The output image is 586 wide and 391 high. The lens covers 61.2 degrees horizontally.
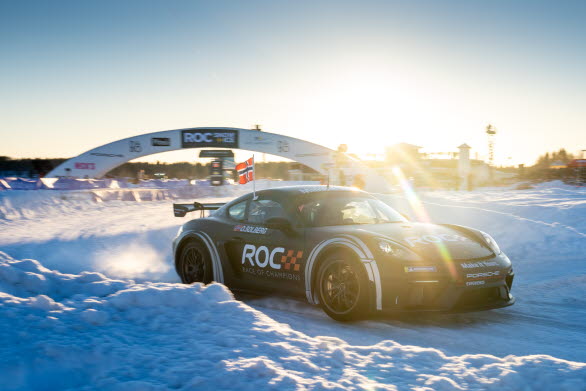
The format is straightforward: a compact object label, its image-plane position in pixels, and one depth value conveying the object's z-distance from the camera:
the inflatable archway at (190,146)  51.00
